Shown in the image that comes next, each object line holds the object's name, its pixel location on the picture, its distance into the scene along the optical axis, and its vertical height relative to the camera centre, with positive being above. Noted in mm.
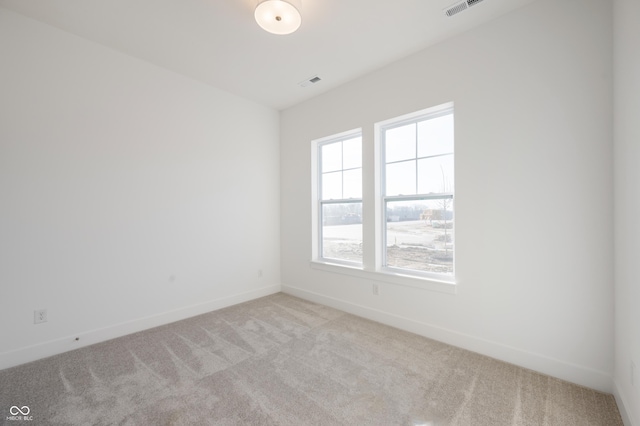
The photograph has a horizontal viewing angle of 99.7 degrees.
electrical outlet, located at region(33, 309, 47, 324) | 2395 -915
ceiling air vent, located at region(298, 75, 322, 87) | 3396 +1668
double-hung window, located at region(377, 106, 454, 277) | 2789 +189
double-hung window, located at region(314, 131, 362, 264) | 3623 +178
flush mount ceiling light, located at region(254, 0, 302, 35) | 2021 +1521
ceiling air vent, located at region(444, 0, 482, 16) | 2199 +1688
